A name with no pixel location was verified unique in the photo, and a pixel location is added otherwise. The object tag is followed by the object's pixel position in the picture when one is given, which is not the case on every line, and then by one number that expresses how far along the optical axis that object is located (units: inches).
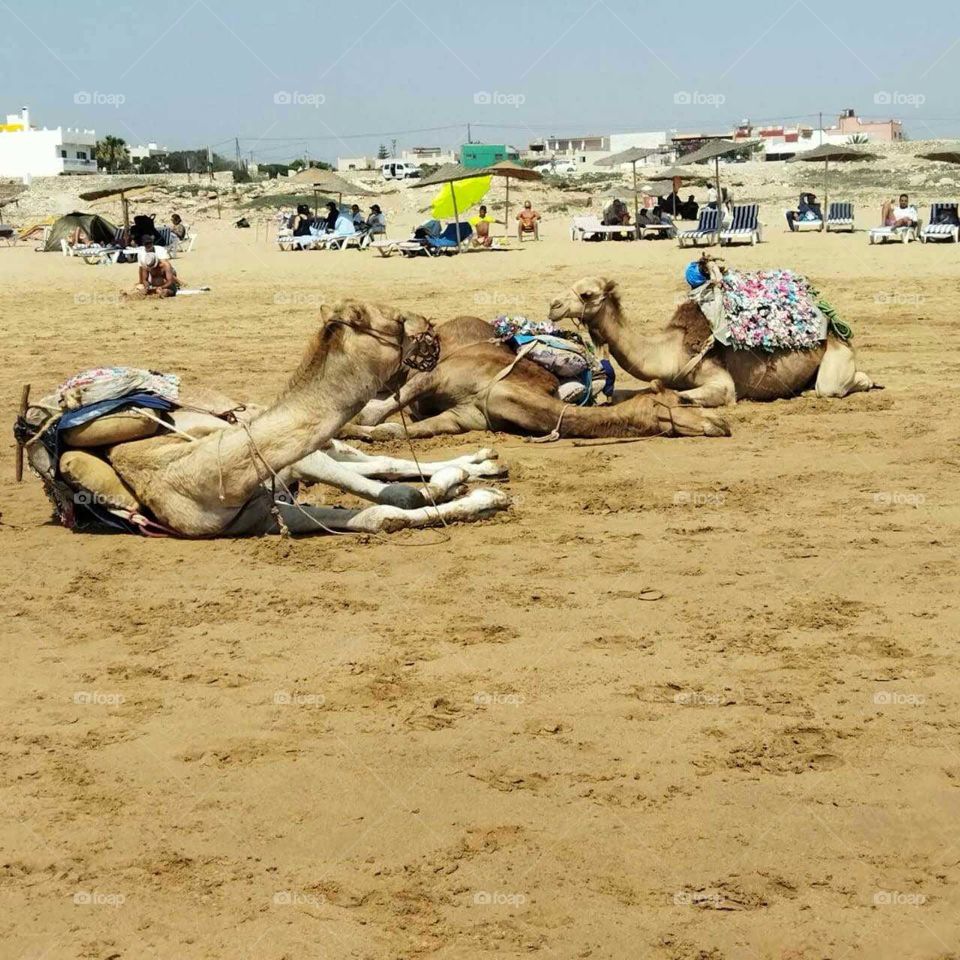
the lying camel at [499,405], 398.9
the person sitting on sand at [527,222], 1454.2
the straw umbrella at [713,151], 1529.3
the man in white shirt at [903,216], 1195.3
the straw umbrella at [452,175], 1378.0
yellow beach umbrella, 1438.2
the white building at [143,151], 5132.9
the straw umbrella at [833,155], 1549.0
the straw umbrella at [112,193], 1421.5
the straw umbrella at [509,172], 1406.5
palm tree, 4008.4
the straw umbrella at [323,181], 1609.3
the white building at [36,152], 3885.3
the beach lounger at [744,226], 1273.4
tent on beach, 1550.2
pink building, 4731.8
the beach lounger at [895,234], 1194.0
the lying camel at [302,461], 277.3
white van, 2910.9
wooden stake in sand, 312.2
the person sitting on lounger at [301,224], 1467.8
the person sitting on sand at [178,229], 1449.3
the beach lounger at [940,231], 1175.0
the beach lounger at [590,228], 1385.3
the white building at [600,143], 4942.4
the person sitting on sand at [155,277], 939.3
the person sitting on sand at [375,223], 1437.1
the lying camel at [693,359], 426.3
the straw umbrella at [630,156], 1625.2
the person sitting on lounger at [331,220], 1460.9
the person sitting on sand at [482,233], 1320.1
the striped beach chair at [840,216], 1357.0
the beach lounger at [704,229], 1266.0
